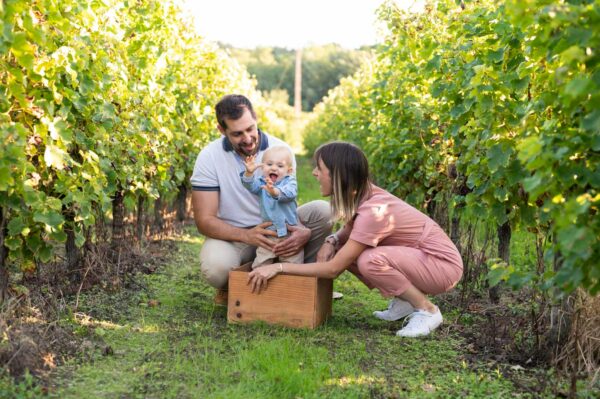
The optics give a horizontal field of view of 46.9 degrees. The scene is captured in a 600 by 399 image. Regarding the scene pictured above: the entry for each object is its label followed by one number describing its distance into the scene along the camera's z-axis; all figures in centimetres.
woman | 406
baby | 425
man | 453
